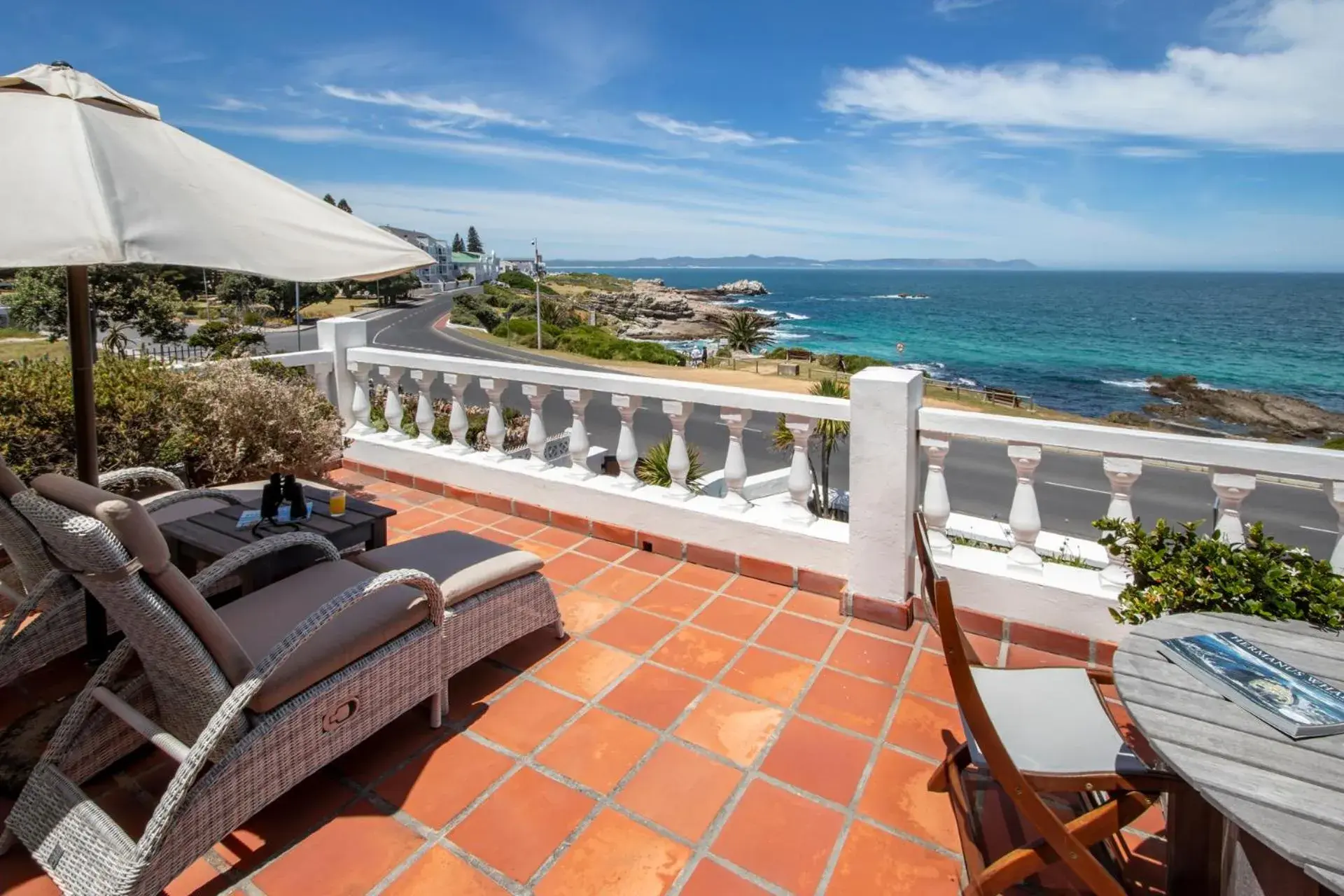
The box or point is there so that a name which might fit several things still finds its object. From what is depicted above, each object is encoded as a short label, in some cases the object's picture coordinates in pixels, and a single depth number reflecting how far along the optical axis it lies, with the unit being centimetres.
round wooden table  111
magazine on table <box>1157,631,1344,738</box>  136
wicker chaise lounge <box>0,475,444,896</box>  163
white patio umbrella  181
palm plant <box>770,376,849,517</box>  776
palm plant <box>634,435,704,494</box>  729
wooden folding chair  152
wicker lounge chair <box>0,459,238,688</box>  235
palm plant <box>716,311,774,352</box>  5225
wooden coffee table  270
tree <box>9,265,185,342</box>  2483
